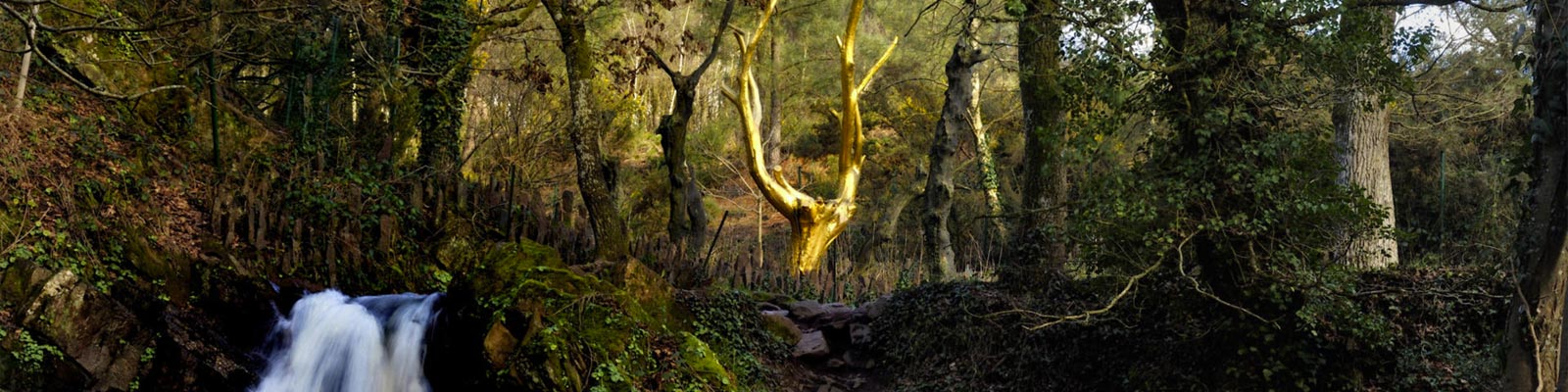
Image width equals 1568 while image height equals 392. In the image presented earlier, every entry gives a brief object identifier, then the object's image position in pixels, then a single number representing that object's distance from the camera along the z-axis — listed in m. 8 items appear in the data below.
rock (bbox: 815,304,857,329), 9.98
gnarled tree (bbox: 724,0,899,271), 14.78
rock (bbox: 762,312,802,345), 9.32
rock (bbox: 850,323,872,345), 9.59
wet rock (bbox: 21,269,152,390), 6.62
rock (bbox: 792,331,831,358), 9.21
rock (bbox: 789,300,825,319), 10.12
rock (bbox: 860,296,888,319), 9.91
